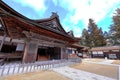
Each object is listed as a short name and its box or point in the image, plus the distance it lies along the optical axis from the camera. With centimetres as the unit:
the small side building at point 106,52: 1451
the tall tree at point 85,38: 2527
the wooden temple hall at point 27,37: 369
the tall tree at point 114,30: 2091
